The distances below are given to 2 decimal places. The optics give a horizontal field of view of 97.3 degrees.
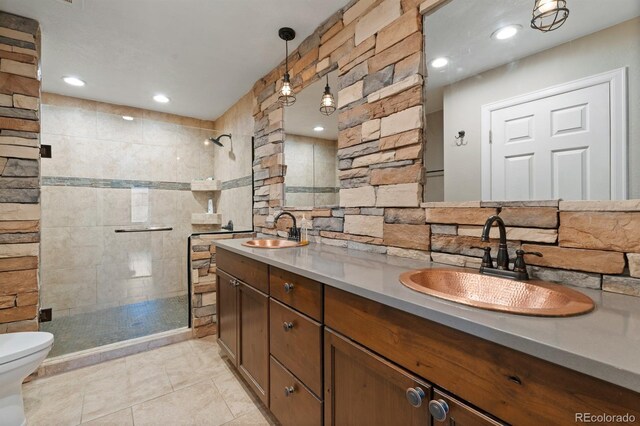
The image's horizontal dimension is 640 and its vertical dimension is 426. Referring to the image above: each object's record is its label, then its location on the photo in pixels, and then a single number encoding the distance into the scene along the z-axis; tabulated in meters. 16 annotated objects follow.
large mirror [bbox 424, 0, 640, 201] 0.89
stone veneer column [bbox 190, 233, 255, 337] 2.63
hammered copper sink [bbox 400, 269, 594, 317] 0.70
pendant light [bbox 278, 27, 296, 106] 2.04
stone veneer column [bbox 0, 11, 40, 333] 1.86
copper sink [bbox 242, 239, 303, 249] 2.00
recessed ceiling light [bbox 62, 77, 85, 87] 2.72
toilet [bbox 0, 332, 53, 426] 1.27
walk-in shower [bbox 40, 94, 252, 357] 2.64
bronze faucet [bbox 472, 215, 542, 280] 0.99
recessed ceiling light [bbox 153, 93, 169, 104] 3.17
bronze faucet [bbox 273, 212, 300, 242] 2.19
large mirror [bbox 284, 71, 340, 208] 1.98
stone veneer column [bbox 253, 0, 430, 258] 1.40
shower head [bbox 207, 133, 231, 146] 3.57
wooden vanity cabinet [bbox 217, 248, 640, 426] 0.55
